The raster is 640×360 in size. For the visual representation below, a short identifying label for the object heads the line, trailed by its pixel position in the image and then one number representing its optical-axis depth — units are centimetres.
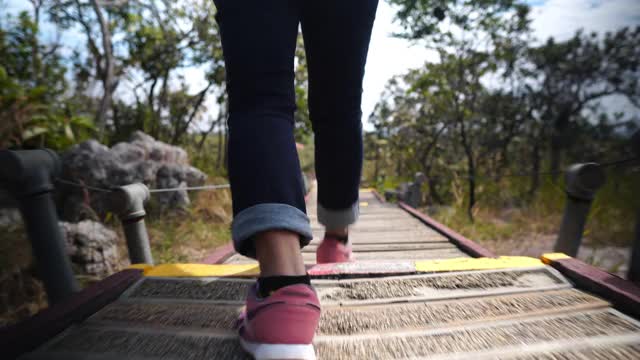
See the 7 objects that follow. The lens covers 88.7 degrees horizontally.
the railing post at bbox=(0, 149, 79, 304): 82
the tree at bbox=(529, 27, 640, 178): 558
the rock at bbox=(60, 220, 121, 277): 219
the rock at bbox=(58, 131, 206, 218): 323
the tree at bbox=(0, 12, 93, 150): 288
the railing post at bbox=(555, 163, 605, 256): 118
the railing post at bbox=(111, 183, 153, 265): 116
